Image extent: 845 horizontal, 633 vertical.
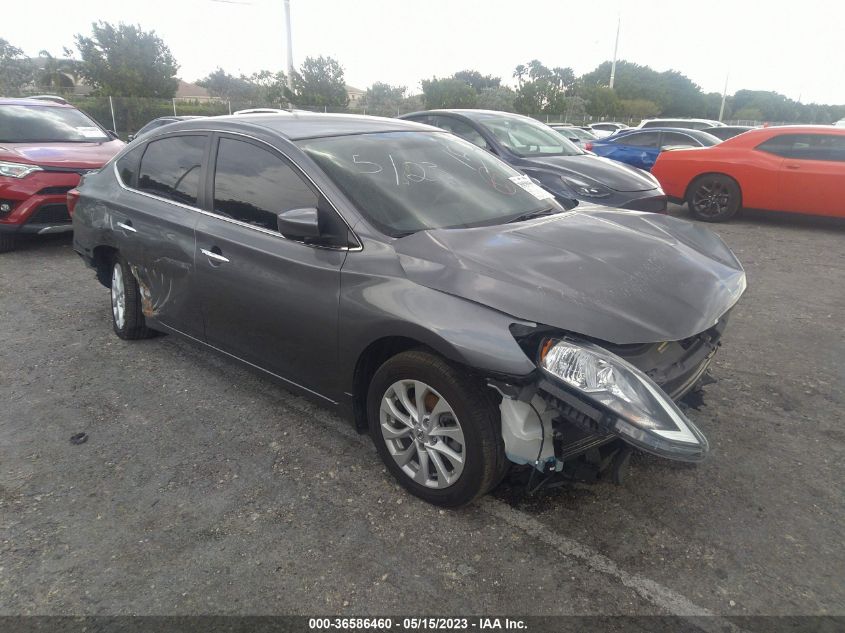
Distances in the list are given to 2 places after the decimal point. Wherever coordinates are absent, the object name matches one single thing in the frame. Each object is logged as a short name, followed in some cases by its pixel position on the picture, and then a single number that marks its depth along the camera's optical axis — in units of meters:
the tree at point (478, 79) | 75.56
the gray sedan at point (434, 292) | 2.30
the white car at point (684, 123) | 16.39
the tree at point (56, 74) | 41.51
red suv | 6.82
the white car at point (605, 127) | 29.22
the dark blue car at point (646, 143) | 11.95
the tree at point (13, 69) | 44.09
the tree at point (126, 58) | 37.97
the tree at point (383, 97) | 49.90
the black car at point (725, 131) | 13.91
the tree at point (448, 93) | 45.41
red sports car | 8.33
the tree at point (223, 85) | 69.88
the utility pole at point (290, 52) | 34.38
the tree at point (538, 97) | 45.50
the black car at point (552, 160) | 6.81
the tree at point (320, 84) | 37.09
